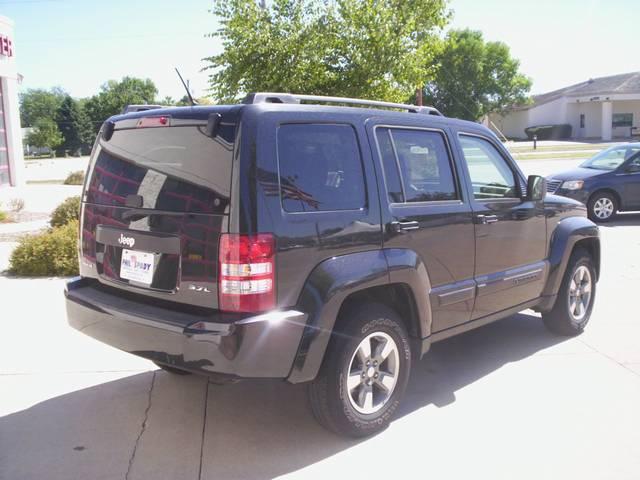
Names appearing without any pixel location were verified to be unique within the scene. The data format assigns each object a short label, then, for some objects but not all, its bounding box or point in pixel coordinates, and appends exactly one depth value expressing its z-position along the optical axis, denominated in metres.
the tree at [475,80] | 63.38
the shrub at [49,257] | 8.31
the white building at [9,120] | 21.70
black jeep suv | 3.30
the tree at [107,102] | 87.56
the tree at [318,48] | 11.69
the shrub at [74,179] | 26.43
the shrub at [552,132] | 64.06
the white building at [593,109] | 58.62
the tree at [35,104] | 113.50
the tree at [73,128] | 84.12
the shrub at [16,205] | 15.24
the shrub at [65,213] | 10.40
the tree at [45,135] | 76.62
